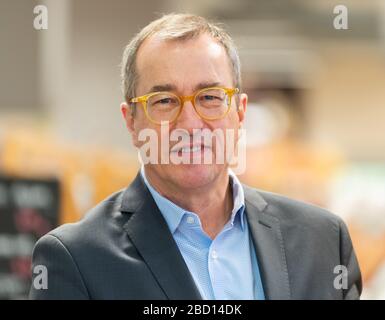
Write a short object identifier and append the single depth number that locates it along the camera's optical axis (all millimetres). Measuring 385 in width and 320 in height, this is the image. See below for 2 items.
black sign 4246
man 2200
